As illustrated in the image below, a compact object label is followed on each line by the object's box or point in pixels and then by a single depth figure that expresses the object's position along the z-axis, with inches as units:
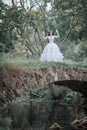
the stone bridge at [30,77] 425.4
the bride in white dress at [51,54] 556.4
